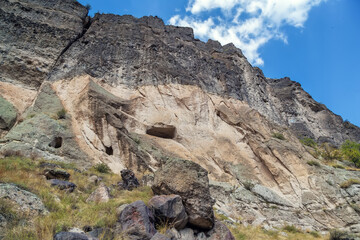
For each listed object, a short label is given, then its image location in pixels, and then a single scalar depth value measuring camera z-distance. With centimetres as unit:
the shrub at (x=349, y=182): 1580
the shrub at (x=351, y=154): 2544
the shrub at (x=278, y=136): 2079
